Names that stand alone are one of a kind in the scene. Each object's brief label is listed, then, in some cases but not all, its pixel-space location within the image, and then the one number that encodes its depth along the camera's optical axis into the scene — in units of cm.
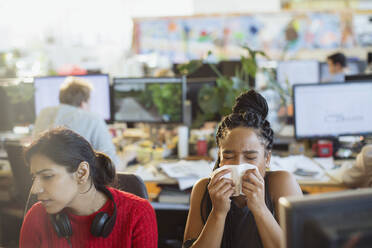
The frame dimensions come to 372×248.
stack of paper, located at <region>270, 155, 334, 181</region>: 195
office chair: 133
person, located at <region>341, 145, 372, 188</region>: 169
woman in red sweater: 103
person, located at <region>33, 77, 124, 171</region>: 208
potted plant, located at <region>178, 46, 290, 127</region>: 240
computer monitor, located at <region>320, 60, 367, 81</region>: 465
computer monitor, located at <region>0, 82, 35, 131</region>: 285
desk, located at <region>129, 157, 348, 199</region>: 187
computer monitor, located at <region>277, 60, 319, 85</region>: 456
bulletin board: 588
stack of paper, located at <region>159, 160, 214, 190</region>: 198
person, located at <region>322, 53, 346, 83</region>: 431
